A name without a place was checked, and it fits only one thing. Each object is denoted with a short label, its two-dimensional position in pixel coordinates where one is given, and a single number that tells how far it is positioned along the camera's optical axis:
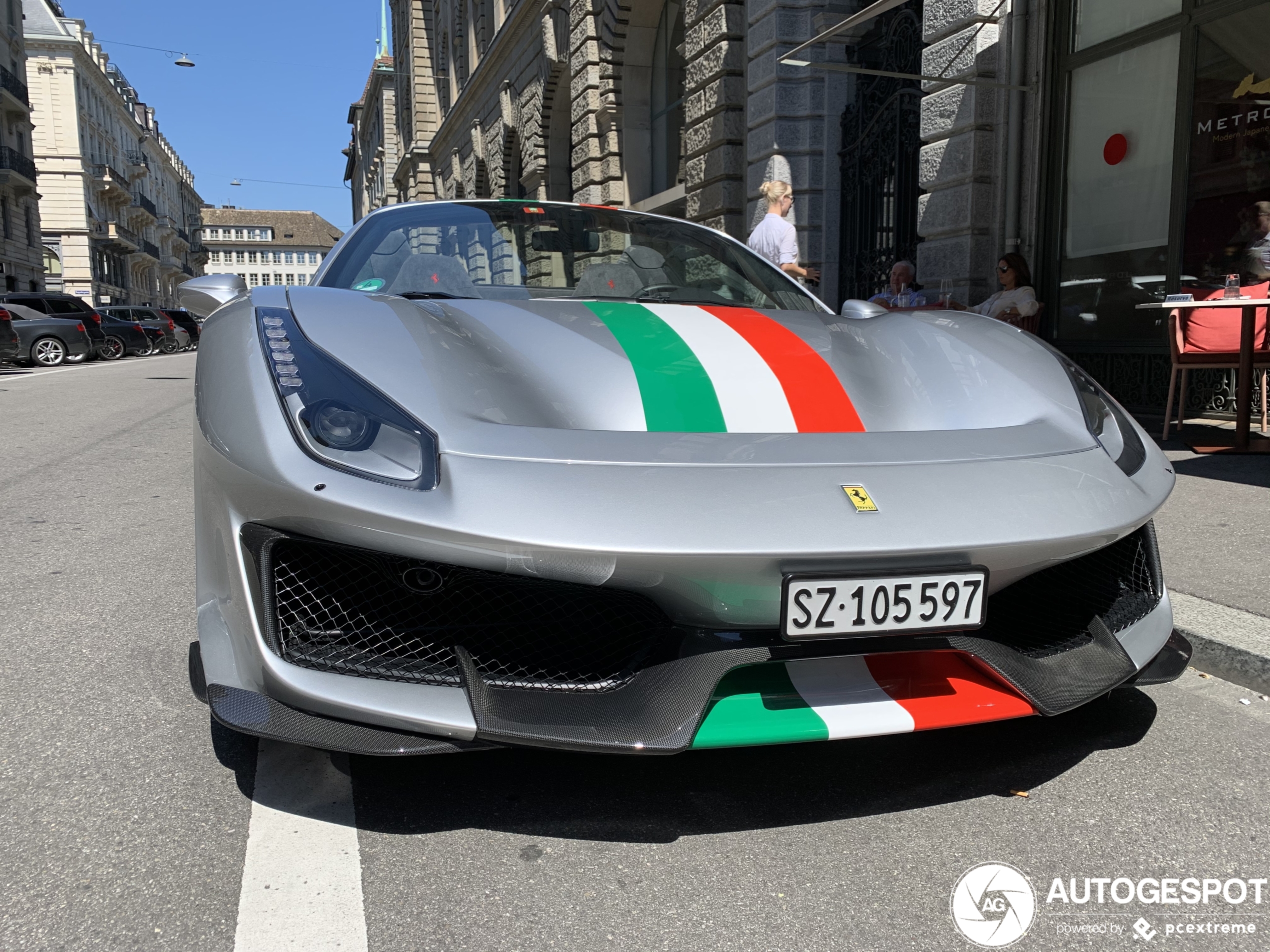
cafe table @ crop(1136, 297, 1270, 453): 5.61
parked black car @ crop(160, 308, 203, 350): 33.38
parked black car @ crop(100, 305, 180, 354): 28.52
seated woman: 7.38
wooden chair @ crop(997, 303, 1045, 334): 7.44
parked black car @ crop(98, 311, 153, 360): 24.95
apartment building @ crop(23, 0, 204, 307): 53.16
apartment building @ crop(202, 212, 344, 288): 121.69
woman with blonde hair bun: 6.98
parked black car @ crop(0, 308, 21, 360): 17.05
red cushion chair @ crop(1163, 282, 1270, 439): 6.01
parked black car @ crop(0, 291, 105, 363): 23.08
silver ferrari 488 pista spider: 1.64
